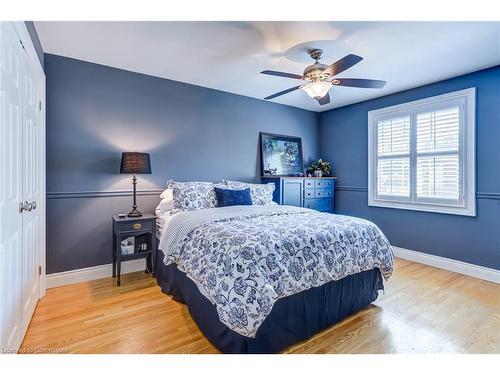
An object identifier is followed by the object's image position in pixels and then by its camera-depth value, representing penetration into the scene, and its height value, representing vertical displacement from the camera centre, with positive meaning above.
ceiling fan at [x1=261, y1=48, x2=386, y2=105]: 2.36 +1.01
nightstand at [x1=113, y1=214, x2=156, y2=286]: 2.74 -0.63
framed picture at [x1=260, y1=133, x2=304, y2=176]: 4.26 +0.50
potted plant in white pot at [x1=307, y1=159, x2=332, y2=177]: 4.73 +0.31
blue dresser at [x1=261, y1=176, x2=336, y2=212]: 3.98 -0.13
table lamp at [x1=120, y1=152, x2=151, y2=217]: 2.82 +0.23
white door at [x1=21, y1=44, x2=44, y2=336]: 1.89 -0.04
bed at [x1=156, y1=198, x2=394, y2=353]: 1.58 -0.63
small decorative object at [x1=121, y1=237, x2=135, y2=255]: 2.85 -0.70
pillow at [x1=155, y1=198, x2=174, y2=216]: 2.99 -0.26
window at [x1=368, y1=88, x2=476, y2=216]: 3.19 +0.41
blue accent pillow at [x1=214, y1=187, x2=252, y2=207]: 3.03 -0.17
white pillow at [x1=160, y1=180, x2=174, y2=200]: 3.09 -0.10
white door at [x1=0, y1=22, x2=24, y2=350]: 1.40 -0.01
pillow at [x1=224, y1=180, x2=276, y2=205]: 3.33 -0.10
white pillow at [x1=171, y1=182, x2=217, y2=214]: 2.87 -0.14
